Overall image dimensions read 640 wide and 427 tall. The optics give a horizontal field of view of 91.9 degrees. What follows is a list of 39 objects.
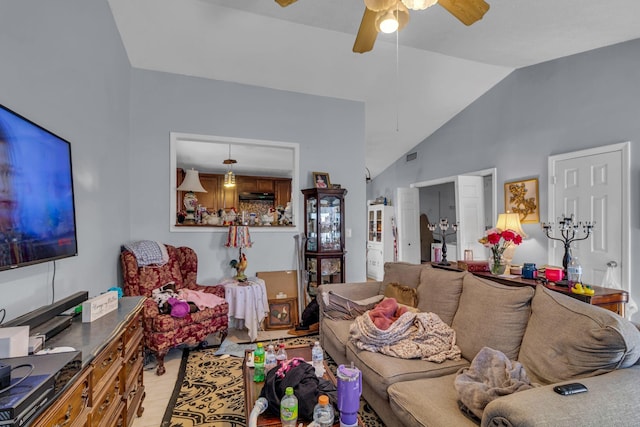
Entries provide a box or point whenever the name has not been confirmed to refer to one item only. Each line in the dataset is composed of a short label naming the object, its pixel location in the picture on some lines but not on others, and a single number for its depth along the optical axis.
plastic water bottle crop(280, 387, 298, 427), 1.32
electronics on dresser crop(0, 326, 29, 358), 1.06
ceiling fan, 1.72
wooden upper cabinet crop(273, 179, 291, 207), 7.32
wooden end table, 1.40
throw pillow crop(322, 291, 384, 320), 2.75
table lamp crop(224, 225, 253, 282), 3.67
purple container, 1.36
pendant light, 5.47
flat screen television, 1.22
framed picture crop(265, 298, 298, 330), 3.83
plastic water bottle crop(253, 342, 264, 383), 1.77
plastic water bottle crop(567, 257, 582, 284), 2.11
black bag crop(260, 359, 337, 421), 1.42
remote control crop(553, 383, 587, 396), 1.14
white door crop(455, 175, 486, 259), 4.92
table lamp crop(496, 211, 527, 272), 3.92
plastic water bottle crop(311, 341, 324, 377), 1.86
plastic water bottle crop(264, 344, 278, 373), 1.85
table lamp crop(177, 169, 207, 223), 3.93
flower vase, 2.59
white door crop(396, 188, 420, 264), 6.28
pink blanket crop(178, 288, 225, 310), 2.99
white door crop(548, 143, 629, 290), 3.19
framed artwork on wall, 4.09
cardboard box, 3.96
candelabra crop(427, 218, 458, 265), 3.04
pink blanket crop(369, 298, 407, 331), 2.19
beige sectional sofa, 1.10
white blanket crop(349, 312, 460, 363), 1.94
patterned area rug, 2.03
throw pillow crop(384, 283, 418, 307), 2.54
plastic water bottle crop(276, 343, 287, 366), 1.93
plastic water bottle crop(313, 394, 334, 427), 1.33
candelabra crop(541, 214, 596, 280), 2.23
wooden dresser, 1.08
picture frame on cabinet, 4.23
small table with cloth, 3.34
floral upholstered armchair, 2.63
